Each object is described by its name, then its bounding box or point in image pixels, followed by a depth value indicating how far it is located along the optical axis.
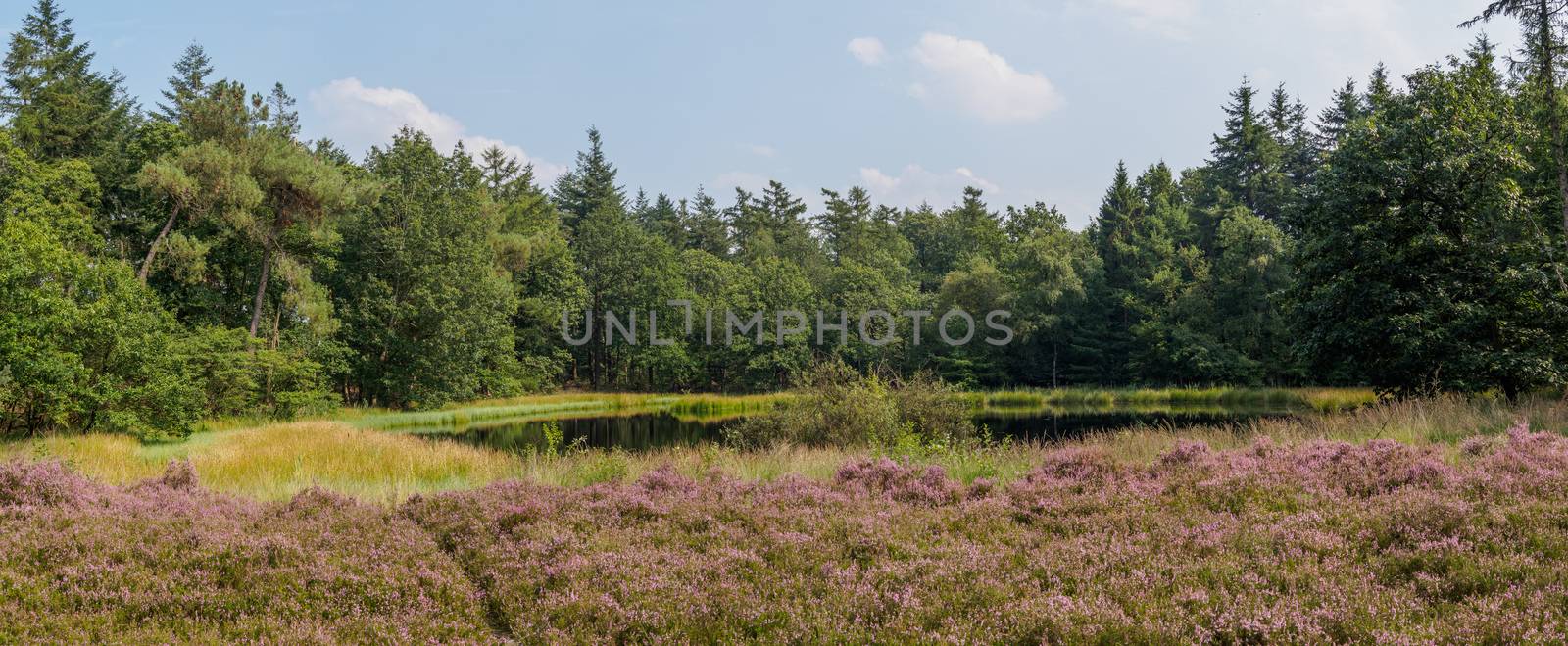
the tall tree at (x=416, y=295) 42.03
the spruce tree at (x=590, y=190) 71.88
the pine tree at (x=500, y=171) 62.78
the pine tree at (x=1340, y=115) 57.53
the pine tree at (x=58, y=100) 36.25
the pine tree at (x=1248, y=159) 56.75
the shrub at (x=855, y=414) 18.91
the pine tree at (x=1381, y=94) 21.50
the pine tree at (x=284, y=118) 36.50
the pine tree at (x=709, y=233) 83.31
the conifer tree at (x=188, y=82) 39.25
